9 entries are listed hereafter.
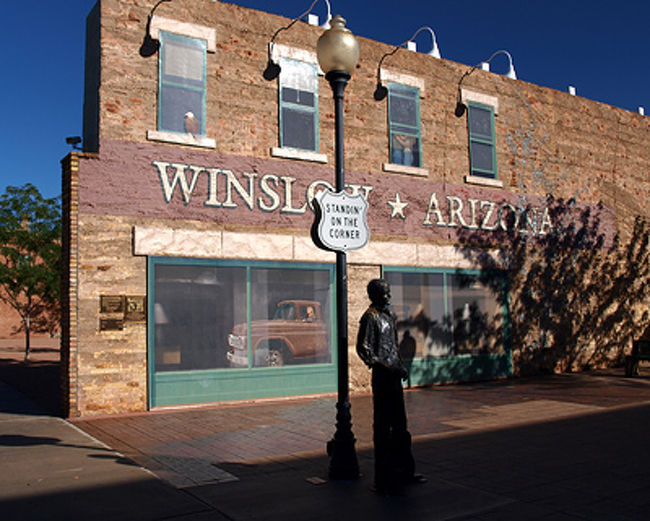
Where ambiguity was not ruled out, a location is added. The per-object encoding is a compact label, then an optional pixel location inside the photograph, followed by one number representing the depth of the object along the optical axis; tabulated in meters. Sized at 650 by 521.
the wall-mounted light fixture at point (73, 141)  10.81
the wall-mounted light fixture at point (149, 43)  10.88
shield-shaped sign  6.29
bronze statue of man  5.53
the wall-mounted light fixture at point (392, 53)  13.38
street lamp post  6.00
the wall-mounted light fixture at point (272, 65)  12.08
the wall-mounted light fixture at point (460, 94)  14.55
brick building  10.38
